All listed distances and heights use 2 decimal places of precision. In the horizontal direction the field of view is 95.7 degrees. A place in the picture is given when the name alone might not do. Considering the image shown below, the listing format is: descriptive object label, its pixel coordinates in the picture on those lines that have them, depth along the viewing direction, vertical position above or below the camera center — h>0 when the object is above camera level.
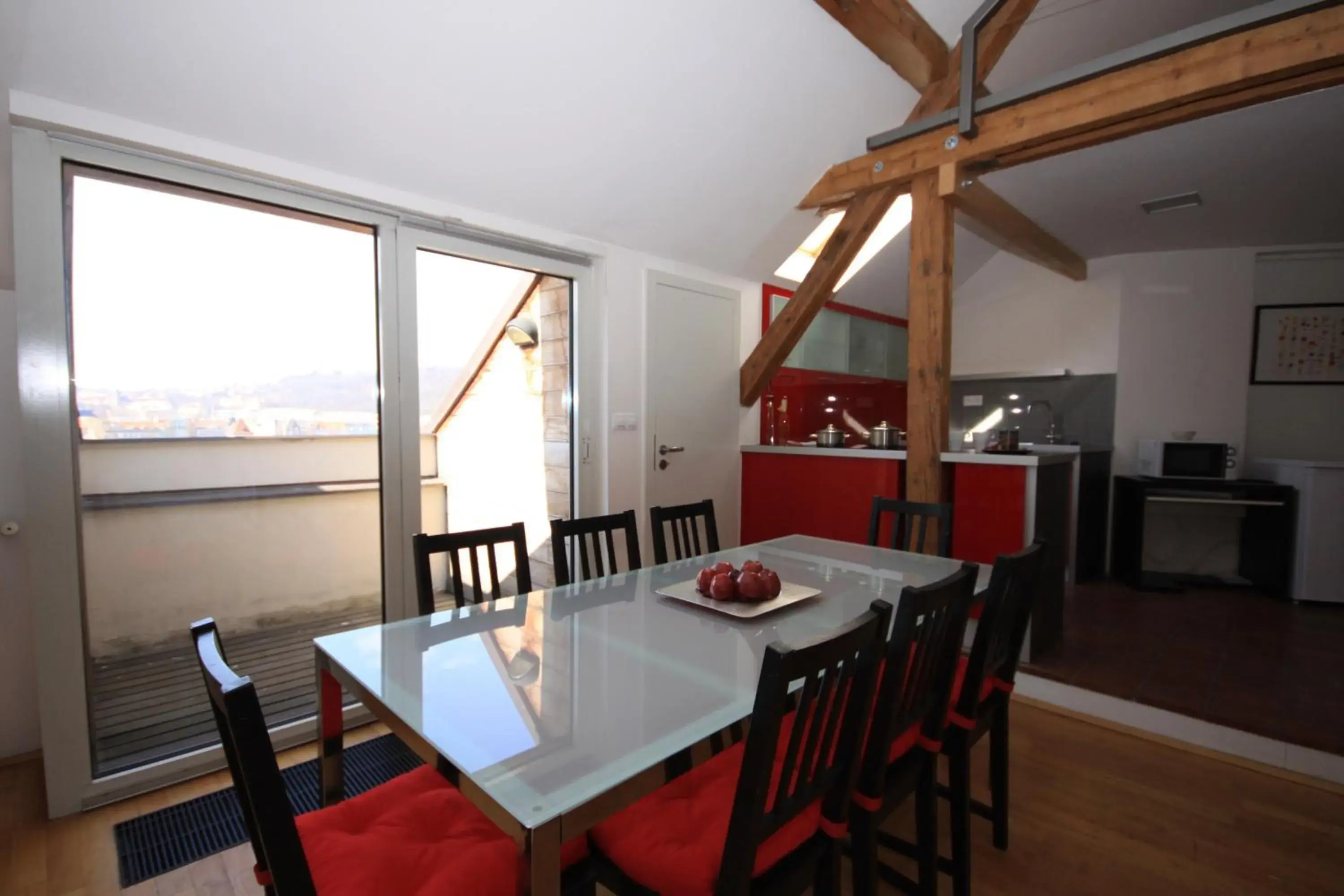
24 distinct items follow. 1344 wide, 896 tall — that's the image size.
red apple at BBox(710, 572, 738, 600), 1.64 -0.45
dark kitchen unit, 3.94 -0.71
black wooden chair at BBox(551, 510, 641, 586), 2.05 -0.42
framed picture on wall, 4.22 +0.60
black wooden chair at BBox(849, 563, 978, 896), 1.22 -0.66
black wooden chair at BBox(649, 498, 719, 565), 2.32 -0.41
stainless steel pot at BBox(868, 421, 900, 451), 3.79 -0.07
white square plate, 1.59 -0.49
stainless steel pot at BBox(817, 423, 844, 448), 4.01 -0.09
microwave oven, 4.14 -0.22
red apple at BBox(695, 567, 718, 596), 1.71 -0.44
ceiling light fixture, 3.71 +1.41
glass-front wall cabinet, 4.51 +0.39
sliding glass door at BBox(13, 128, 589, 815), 1.91 +0.00
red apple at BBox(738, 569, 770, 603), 1.63 -0.44
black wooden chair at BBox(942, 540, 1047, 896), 1.55 -0.71
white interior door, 3.61 +0.17
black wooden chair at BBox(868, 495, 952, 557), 2.39 -0.40
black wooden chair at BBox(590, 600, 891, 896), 0.96 -0.69
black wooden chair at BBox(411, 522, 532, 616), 1.77 -0.41
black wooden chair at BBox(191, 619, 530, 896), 0.82 -0.79
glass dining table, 0.91 -0.53
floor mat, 1.77 -1.29
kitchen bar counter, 2.92 -0.41
